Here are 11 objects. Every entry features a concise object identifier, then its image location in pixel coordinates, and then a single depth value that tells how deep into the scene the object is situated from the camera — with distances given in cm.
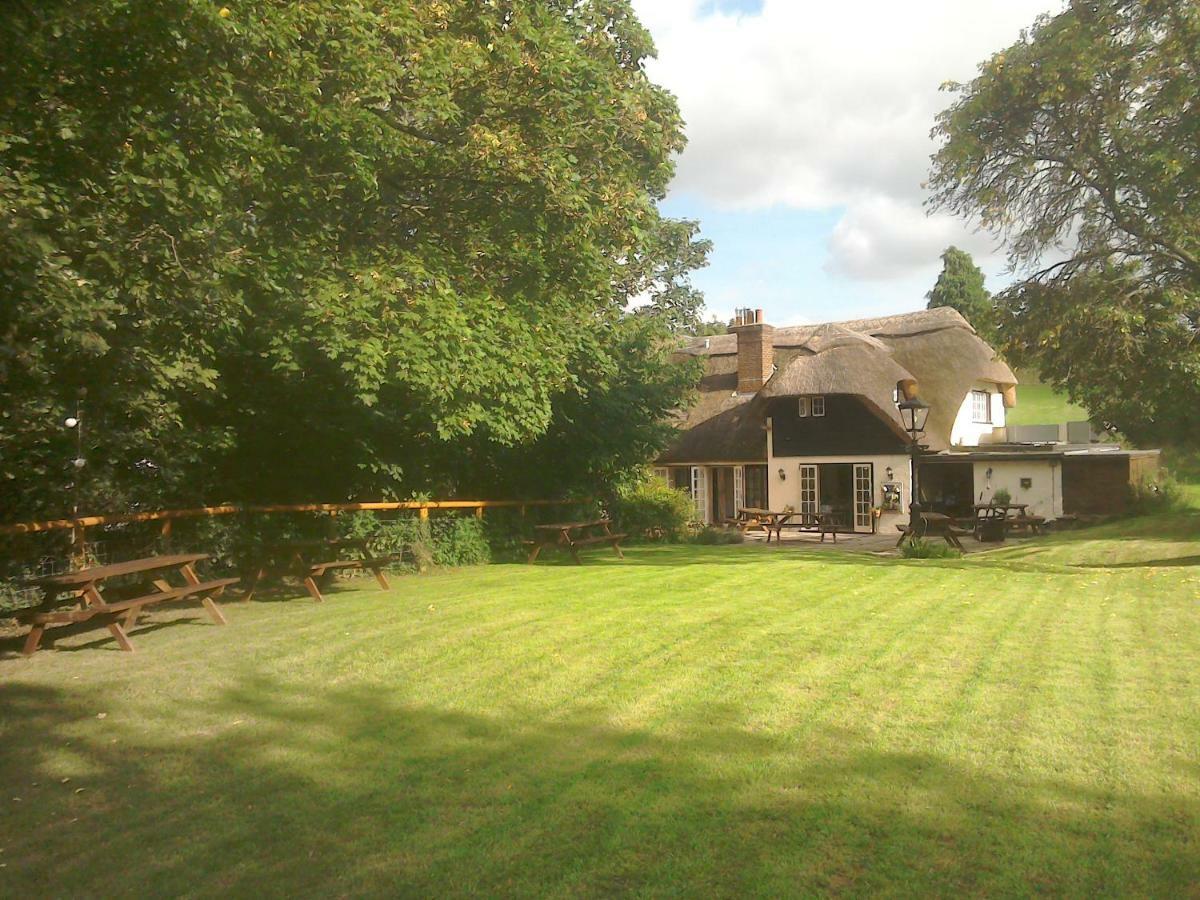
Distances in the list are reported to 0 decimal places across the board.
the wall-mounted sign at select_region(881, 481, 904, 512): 3212
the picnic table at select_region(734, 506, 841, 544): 3111
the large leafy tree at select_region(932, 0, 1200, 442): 1691
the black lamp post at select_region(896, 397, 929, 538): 2162
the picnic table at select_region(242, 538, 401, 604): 1252
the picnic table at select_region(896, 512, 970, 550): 2231
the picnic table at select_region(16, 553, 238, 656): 865
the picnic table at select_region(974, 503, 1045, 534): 2703
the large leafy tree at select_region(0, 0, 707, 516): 825
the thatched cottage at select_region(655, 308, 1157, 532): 3203
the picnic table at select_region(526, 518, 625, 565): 1759
